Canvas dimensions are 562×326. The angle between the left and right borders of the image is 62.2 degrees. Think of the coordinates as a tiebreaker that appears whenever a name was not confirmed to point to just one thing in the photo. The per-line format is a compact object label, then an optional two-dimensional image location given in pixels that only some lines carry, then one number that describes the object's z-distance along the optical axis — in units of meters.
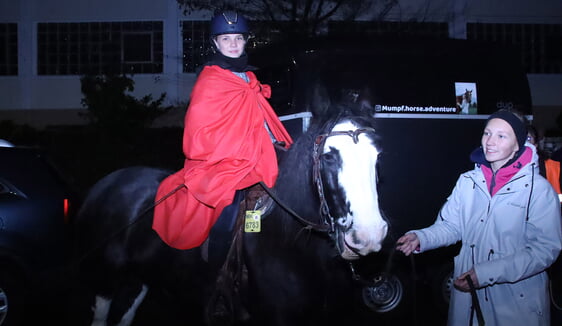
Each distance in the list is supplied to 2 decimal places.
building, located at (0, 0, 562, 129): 18.66
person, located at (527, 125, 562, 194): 4.61
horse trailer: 5.44
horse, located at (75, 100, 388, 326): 2.95
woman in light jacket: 2.70
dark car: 4.82
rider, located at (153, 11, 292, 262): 3.50
